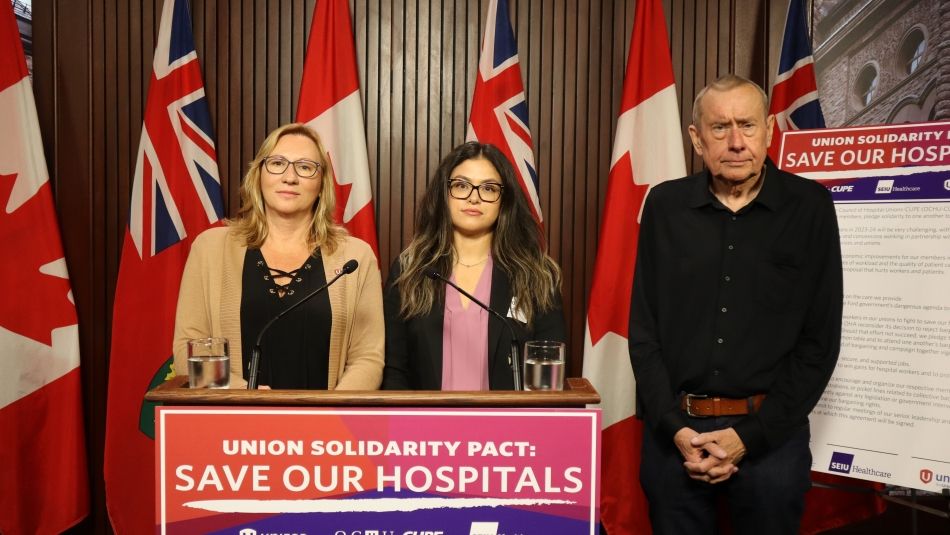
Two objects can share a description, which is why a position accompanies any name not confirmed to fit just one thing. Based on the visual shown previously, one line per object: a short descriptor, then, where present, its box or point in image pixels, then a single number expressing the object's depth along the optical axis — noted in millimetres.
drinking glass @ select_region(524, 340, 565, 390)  1409
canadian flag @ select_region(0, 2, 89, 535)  2750
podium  1280
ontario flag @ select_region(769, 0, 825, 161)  2914
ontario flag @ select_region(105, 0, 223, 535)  2809
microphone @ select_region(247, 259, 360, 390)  1498
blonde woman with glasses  1988
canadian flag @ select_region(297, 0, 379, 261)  2938
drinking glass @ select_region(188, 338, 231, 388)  1359
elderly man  1845
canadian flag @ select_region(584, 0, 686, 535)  2910
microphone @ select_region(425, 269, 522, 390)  1579
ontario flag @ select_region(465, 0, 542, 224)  2955
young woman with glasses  2059
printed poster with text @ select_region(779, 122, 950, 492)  2133
